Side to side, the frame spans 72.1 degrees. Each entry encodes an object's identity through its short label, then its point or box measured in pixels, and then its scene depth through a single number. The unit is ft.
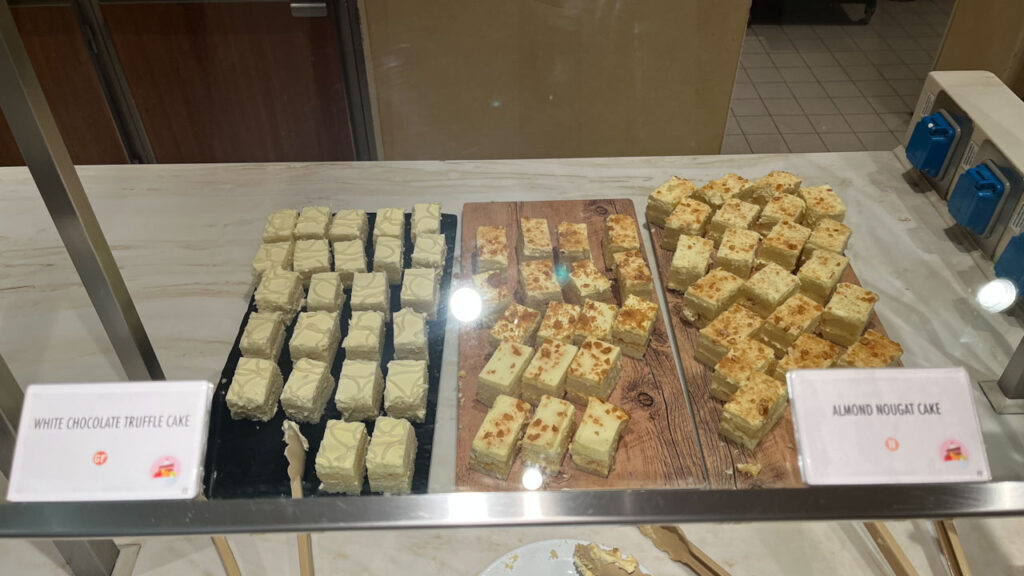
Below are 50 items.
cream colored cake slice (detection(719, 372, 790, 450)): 1.67
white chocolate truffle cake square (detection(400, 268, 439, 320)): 2.01
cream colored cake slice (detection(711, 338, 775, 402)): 1.77
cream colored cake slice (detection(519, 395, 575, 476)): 1.64
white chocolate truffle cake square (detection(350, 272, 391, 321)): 2.01
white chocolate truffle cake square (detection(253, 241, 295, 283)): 2.12
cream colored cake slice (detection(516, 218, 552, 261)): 2.16
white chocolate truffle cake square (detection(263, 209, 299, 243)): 2.22
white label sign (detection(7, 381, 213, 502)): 0.97
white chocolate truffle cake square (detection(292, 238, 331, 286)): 2.13
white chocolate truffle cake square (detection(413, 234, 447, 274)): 2.14
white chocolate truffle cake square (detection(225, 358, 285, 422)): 1.75
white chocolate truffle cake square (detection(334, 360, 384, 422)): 1.75
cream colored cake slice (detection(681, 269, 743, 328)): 1.98
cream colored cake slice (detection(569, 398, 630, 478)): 1.63
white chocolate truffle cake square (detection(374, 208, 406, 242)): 2.22
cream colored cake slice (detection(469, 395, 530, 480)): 1.63
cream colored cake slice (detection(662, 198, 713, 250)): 2.23
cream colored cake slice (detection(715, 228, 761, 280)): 2.09
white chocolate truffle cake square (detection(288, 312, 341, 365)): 1.88
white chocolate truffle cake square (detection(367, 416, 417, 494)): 1.61
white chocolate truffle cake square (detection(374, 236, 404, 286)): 2.13
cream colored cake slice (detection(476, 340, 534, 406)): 1.77
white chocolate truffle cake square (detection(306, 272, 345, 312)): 2.01
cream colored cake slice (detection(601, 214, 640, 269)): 2.17
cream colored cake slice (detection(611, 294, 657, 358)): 1.91
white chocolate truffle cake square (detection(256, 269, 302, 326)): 2.02
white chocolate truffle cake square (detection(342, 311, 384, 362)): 1.87
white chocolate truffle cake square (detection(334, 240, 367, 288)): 2.13
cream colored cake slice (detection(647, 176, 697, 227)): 2.31
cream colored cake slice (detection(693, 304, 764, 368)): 1.86
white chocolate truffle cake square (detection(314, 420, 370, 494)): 1.60
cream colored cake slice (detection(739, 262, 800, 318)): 1.98
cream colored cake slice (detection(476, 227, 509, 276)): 2.13
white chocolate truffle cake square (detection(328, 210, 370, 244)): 2.24
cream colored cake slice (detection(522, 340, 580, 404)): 1.78
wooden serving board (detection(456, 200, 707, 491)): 1.67
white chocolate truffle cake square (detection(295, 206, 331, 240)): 2.23
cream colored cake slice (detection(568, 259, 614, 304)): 2.04
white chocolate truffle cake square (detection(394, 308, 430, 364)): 1.89
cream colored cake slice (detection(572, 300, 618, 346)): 1.91
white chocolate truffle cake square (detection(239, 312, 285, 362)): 1.89
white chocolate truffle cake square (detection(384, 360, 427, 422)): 1.75
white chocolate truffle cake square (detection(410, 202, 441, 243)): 2.25
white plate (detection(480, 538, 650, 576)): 1.54
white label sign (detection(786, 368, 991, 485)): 0.98
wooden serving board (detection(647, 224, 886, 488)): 1.68
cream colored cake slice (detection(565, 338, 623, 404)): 1.77
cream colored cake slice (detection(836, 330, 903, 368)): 1.81
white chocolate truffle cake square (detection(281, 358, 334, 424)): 1.75
